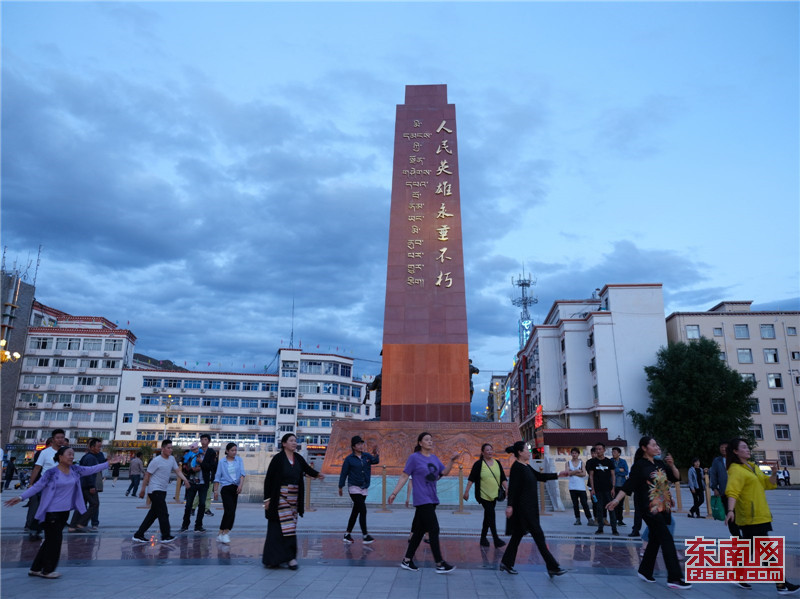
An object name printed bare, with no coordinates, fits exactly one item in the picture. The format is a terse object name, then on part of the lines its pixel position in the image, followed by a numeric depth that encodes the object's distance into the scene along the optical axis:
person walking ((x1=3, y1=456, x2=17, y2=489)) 20.47
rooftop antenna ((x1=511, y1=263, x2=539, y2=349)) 68.49
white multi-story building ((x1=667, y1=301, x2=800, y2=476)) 35.28
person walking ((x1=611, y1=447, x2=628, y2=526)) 9.91
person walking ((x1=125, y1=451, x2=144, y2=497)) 17.39
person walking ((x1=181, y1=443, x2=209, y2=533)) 8.91
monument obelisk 16.73
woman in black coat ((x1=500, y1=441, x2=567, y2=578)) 5.66
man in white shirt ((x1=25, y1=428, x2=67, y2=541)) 7.64
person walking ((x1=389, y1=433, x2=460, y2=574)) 5.91
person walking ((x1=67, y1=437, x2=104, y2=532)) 8.90
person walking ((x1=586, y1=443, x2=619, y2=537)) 9.01
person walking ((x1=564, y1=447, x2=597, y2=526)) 10.04
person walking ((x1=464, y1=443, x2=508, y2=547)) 7.35
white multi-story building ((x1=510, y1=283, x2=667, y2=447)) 35.38
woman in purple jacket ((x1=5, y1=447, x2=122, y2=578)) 5.55
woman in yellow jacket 5.21
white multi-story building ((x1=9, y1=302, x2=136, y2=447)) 46.97
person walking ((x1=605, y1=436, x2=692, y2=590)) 5.29
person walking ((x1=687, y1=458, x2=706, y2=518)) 12.38
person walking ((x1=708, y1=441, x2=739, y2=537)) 7.30
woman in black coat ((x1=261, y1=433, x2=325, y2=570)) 6.04
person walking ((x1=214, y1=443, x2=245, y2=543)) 7.88
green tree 30.66
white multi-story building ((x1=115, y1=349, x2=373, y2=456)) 48.88
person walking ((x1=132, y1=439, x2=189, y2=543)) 7.64
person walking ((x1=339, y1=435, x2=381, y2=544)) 7.70
